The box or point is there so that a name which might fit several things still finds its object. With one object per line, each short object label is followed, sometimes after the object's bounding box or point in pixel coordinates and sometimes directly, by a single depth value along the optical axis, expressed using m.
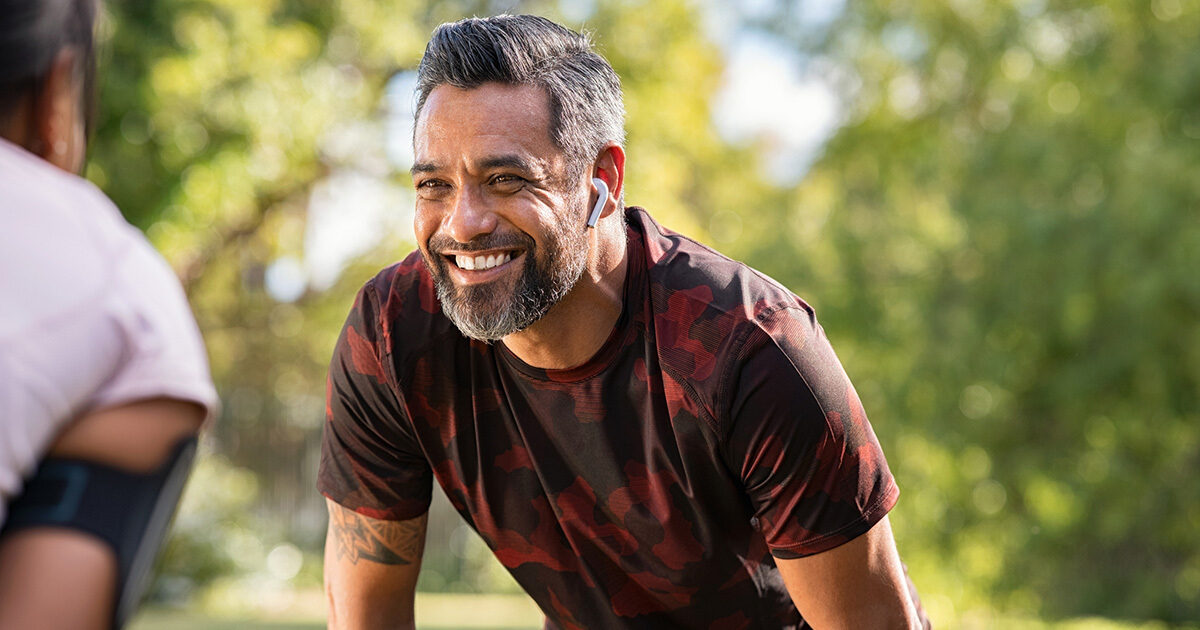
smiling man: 2.61
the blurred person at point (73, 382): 1.24
